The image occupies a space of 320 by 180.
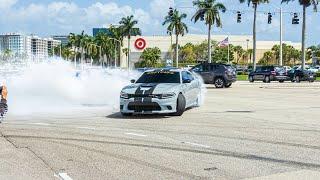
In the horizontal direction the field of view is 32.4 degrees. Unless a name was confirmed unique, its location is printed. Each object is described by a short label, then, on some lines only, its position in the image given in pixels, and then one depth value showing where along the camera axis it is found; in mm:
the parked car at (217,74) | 37094
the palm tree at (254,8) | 68125
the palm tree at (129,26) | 116375
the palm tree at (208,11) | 77312
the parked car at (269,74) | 49000
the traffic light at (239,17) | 54244
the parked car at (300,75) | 49531
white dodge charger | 15578
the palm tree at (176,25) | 95625
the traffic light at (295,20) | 52906
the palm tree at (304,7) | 59950
